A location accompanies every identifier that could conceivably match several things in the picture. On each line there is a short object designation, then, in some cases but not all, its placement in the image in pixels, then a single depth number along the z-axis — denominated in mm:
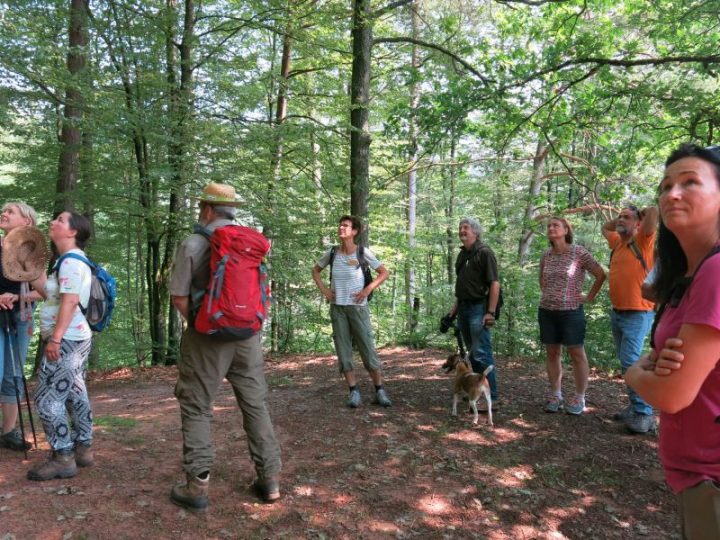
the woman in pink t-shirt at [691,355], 1218
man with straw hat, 2881
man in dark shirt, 4945
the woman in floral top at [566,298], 4652
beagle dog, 4523
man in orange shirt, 4363
